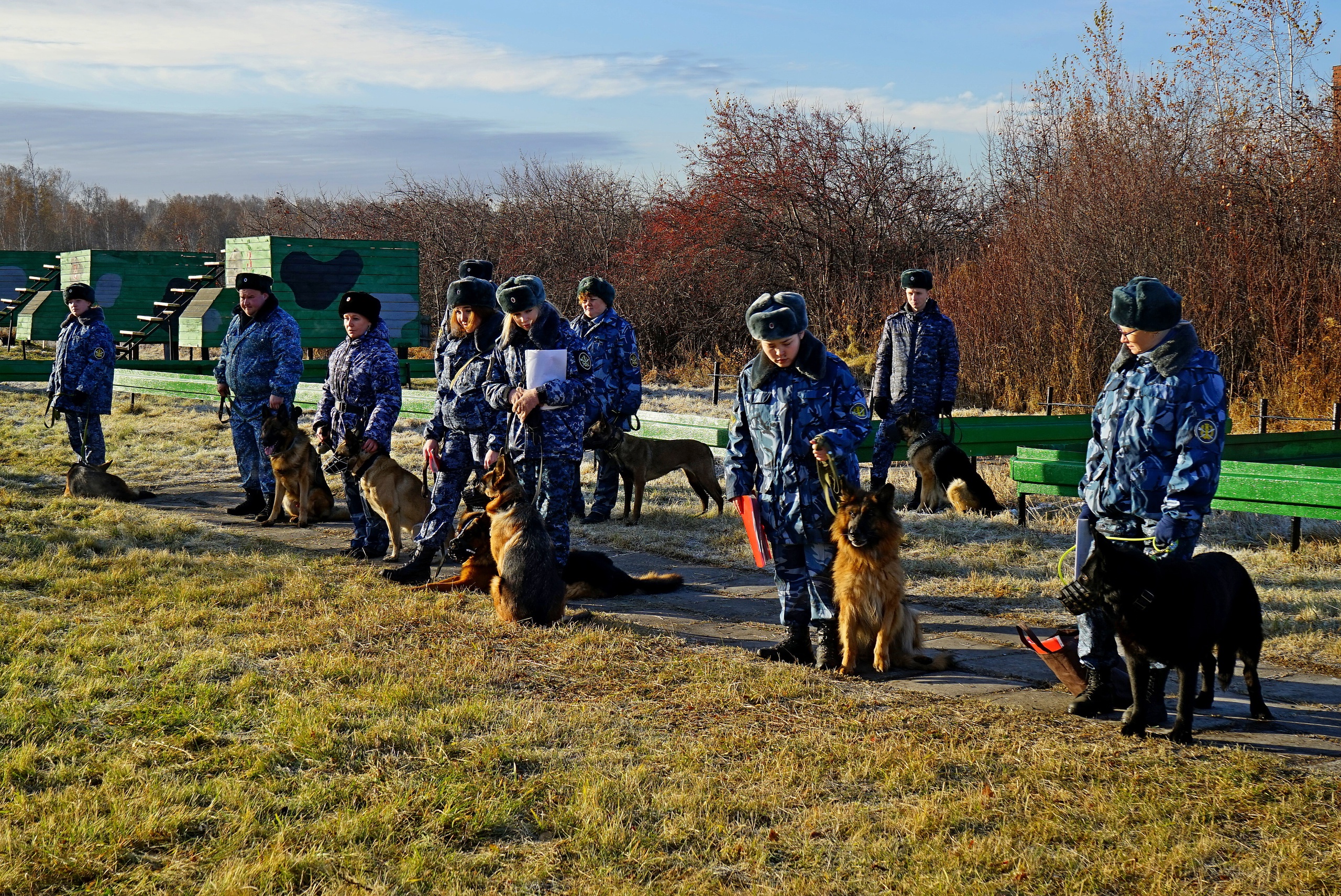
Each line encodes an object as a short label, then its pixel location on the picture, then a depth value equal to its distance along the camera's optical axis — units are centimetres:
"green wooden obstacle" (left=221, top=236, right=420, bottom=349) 2197
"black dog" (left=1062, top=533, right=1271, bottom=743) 424
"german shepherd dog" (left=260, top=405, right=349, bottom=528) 971
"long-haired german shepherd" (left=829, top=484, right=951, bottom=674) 545
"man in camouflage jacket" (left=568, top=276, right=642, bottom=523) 940
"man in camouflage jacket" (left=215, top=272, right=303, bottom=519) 967
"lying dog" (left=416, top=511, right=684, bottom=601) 729
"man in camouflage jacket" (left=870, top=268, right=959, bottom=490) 980
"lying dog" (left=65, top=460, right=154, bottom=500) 1122
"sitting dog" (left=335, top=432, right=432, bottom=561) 825
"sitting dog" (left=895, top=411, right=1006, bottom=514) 1003
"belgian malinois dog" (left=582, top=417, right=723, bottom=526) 1021
